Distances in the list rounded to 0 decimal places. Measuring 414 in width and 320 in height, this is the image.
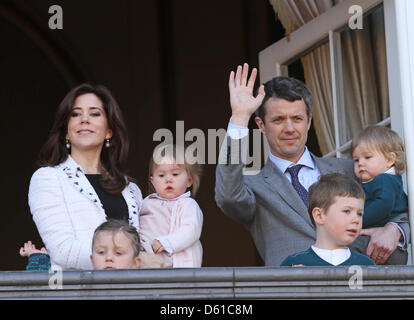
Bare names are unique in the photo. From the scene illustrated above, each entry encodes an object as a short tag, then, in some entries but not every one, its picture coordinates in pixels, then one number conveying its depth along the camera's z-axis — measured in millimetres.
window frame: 10680
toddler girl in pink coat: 10273
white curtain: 12133
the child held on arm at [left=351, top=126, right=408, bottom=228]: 10281
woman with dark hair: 10125
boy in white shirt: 9859
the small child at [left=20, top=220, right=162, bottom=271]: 9859
